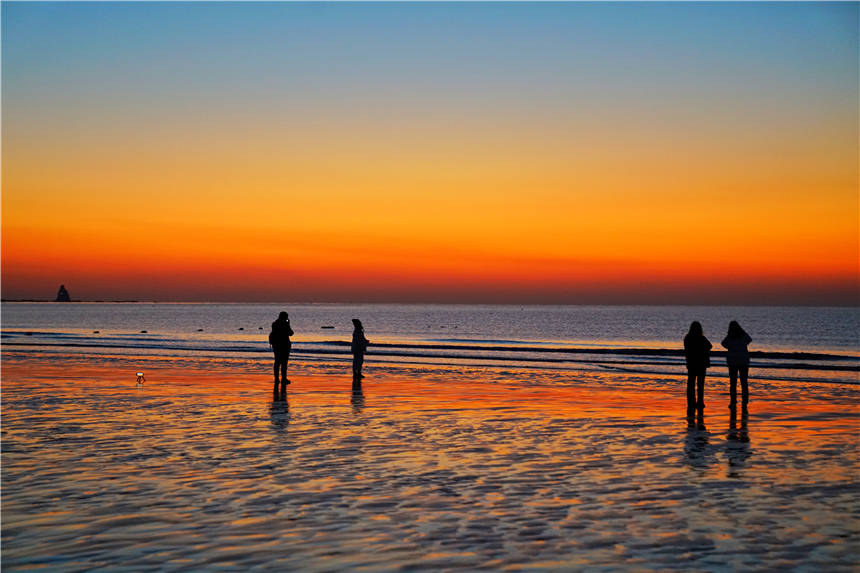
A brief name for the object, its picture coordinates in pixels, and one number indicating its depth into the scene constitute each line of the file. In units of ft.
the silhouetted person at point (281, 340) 76.74
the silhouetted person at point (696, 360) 60.49
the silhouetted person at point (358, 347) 83.71
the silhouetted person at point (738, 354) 61.11
